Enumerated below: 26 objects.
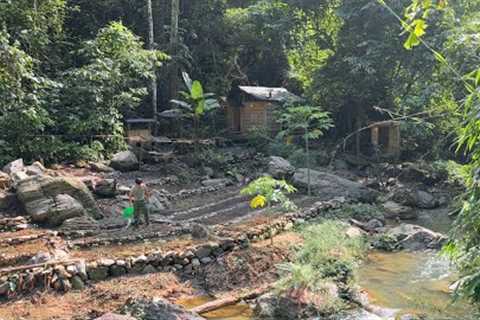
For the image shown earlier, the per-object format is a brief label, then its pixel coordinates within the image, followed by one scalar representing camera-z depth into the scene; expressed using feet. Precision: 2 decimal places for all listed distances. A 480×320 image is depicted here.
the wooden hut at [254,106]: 86.84
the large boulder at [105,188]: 48.08
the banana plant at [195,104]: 65.16
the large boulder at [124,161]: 58.26
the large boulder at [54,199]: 39.99
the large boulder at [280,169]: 63.72
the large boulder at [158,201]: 48.42
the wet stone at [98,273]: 30.91
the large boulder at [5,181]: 42.52
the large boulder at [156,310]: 24.64
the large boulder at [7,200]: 40.93
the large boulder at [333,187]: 60.13
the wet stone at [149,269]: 32.93
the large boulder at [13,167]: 45.55
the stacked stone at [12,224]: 38.01
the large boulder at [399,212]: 57.00
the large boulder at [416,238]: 44.29
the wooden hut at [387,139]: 82.53
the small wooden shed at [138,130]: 65.82
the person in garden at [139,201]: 40.70
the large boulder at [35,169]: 45.42
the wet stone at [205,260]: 35.04
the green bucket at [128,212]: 41.98
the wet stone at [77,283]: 29.89
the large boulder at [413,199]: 60.80
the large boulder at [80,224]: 39.53
